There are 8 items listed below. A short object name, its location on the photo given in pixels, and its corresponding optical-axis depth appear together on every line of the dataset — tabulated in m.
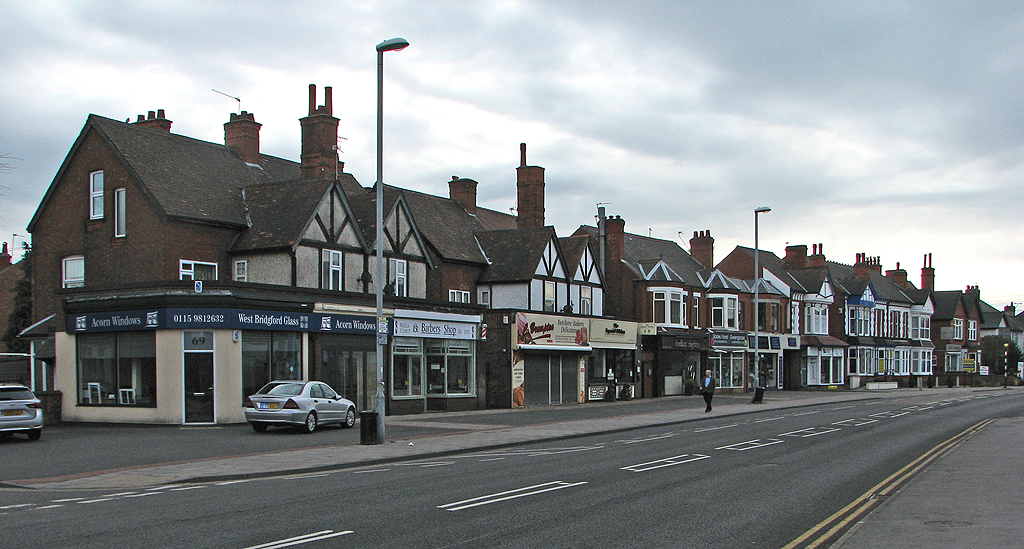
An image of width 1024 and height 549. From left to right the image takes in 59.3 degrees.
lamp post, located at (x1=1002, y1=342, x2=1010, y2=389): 97.19
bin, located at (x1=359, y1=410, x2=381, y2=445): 22.16
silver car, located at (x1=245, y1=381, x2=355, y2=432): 25.05
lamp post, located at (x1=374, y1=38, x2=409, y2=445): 22.38
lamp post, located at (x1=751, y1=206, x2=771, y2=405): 43.81
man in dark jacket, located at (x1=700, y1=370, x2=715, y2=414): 36.81
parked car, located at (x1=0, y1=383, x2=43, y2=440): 22.33
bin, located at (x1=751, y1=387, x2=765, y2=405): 44.62
